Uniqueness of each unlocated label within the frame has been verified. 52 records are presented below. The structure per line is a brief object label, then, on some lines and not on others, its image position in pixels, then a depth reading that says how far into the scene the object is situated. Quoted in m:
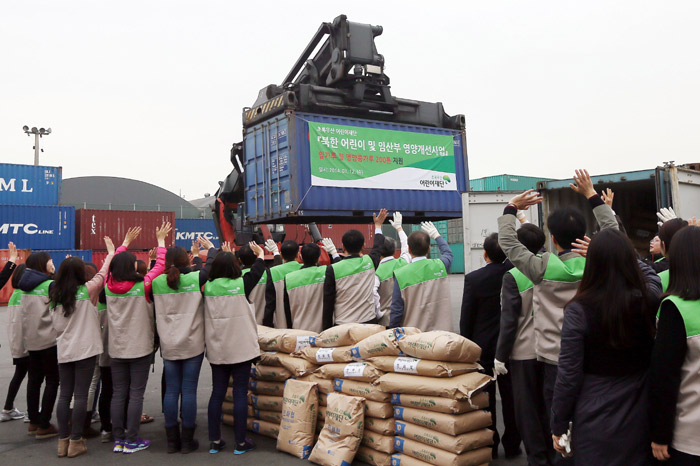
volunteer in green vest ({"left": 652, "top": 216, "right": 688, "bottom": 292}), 3.33
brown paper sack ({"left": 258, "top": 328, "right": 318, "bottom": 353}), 5.08
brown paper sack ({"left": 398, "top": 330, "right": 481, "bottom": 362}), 3.91
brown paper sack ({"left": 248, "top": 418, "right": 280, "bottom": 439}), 5.11
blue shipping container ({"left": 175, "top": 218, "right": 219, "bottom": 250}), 33.25
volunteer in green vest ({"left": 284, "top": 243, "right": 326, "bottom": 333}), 5.80
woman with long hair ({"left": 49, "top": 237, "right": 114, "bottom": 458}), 4.88
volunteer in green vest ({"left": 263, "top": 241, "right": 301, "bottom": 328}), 6.05
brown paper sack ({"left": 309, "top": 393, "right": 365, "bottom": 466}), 4.21
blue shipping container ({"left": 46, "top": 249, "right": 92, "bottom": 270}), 24.50
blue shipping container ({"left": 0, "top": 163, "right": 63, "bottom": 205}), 26.72
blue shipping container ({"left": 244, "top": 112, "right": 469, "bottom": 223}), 11.04
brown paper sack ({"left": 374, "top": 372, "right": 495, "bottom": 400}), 3.83
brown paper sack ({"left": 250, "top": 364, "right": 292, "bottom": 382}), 5.09
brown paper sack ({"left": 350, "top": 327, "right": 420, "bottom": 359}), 4.27
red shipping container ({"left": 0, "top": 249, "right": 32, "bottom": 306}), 21.21
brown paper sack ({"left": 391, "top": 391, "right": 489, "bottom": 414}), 3.83
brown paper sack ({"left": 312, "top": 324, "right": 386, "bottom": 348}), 4.66
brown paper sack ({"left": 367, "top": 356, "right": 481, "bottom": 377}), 3.93
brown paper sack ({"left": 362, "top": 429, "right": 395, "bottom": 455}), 4.19
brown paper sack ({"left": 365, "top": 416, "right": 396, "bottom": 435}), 4.20
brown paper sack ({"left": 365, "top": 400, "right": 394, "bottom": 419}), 4.22
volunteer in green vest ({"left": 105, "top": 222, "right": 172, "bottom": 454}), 4.92
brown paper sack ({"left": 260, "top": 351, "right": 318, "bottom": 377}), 4.87
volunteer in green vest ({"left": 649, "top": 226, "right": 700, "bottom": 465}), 2.38
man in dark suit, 4.47
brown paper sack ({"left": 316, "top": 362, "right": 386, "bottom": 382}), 4.31
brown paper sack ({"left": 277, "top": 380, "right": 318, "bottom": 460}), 4.60
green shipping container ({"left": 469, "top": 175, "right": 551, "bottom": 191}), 37.75
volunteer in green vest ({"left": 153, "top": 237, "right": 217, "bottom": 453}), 4.86
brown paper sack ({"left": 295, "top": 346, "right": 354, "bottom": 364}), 4.59
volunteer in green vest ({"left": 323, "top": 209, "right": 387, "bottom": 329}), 5.65
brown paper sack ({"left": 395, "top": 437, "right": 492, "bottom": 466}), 3.81
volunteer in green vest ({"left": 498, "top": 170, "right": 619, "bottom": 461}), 3.47
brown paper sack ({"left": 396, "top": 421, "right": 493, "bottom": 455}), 3.81
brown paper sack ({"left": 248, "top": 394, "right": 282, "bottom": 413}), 5.12
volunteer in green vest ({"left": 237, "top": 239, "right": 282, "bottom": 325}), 5.89
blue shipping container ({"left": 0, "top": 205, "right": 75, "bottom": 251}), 24.44
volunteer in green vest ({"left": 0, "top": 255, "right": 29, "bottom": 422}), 5.64
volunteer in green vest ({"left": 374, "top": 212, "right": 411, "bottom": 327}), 6.18
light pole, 34.31
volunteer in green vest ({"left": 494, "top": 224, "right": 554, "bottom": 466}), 3.87
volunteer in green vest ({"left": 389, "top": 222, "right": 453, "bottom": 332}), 5.16
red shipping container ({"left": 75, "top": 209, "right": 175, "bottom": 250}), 27.41
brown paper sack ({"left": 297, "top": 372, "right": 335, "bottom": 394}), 4.66
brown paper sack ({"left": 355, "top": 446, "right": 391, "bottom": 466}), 4.20
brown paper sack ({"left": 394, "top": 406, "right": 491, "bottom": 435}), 3.81
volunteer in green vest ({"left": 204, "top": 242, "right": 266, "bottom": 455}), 4.80
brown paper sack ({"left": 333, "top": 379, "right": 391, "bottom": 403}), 4.24
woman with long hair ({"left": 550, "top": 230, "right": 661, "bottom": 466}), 2.59
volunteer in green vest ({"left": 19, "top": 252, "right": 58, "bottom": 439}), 5.44
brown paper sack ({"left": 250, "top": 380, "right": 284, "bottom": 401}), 5.15
